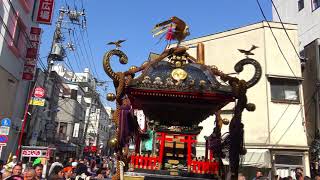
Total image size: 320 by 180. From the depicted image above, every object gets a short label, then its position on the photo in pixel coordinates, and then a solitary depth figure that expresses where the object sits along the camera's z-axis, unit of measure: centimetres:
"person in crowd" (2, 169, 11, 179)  805
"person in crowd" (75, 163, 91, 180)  1319
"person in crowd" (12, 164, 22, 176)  675
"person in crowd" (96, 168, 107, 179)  1139
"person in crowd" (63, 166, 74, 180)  1062
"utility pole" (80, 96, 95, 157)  5400
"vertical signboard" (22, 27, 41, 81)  2114
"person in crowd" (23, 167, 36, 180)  575
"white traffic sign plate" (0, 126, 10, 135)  1412
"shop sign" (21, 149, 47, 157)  1405
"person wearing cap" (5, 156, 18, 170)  1283
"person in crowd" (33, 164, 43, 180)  712
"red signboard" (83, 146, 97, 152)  5529
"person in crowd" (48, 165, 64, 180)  613
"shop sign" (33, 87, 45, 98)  2020
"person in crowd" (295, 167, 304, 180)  1018
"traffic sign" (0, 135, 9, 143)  1361
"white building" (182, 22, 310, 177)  1861
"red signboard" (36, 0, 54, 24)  2177
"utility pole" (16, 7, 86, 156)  2741
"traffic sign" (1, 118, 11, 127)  1475
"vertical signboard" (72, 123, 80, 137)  4944
